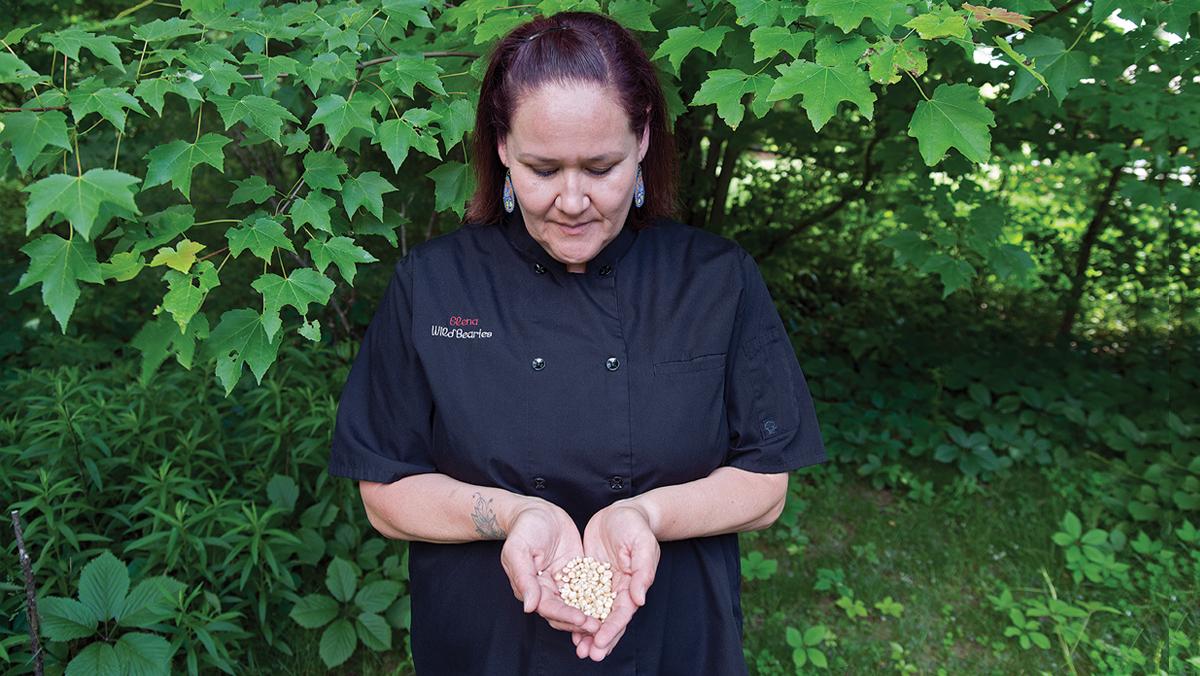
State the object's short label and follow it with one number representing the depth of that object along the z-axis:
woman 1.60
